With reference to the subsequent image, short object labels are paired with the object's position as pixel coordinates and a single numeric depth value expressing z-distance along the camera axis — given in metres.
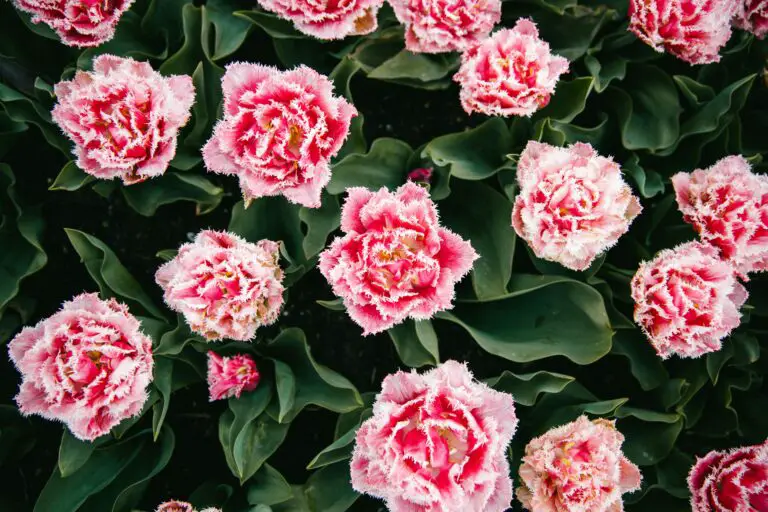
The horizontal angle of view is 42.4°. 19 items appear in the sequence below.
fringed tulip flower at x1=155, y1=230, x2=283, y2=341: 0.60
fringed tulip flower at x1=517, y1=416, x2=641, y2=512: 0.60
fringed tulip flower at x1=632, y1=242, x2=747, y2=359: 0.61
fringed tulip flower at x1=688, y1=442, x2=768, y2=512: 0.62
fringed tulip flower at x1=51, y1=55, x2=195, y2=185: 0.61
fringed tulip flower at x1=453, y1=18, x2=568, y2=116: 0.62
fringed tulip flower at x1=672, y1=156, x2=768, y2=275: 0.63
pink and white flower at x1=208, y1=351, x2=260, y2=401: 0.63
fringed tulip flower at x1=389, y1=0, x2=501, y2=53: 0.64
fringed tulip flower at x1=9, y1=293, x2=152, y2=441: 0.59
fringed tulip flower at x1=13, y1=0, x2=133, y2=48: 0.63
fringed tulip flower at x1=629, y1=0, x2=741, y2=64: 0.65
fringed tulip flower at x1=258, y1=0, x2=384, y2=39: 0.62
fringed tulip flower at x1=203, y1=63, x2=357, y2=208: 0.59
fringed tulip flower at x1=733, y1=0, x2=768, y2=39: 0.69
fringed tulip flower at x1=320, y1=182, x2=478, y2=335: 0.58
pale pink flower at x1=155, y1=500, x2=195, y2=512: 0.62
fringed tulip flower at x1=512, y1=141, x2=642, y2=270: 0.60
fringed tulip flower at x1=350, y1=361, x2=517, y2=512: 0.55
